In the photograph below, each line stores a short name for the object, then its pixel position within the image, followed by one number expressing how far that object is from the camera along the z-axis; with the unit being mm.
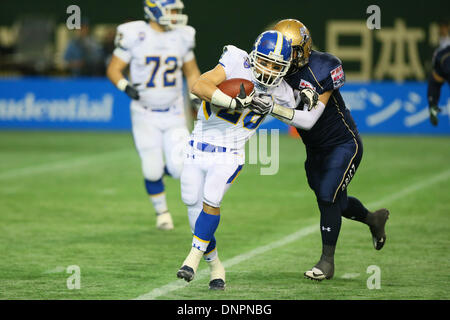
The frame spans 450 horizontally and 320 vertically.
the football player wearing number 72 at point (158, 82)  17156
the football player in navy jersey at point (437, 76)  18359
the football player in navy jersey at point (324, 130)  12305
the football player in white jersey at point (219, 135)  11477
